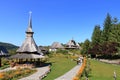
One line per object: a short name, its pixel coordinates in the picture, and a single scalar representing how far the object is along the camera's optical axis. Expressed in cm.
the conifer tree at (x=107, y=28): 3109
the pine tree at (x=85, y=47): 3131
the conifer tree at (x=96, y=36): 3155
